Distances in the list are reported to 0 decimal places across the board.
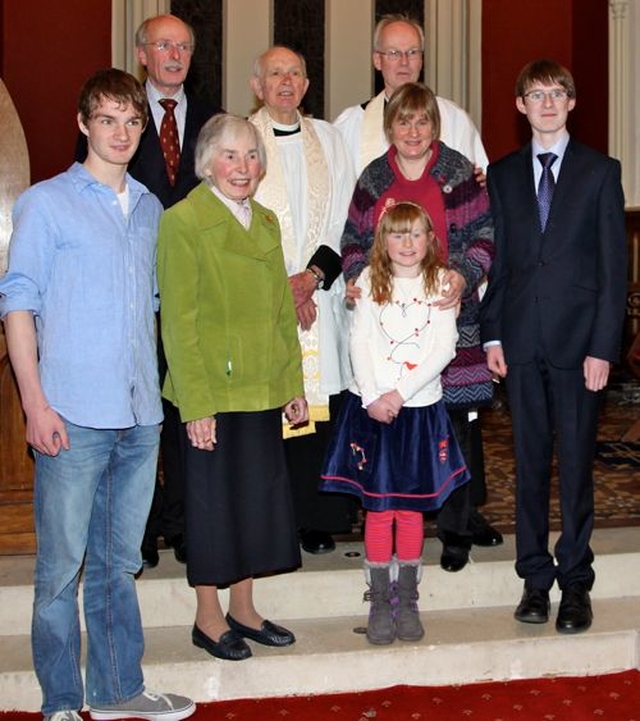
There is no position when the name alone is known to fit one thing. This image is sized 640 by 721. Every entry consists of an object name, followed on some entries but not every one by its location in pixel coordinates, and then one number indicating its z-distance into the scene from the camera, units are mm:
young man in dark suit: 3277
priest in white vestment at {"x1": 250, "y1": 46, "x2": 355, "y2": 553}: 3623
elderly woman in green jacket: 2971
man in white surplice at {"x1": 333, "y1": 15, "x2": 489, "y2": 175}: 3742
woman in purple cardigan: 3379
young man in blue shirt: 2688
